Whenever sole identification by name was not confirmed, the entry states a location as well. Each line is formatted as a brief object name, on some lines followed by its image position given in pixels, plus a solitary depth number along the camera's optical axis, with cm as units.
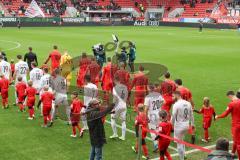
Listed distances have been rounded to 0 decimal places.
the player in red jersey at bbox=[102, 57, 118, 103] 1642
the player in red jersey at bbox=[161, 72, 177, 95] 1338
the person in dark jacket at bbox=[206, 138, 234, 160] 746
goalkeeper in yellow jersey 2066
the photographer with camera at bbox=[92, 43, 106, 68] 2308
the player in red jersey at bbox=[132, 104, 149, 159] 1127
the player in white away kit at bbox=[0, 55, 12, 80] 1822
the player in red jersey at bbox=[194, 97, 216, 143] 1271
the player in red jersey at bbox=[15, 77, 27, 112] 1619
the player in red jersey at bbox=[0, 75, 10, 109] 1669
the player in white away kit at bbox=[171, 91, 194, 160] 1103
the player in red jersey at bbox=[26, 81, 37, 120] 1521
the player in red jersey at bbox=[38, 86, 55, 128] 1402
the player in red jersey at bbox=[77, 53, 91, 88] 1803
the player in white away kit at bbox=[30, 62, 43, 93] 1686
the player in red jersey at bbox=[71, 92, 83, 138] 1319
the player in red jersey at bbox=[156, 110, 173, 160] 1042
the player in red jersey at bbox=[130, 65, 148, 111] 1486
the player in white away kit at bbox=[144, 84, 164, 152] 1257
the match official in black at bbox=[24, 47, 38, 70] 2200
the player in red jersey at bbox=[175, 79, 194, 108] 1252
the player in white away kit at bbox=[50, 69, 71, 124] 1501
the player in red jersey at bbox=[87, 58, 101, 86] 1734
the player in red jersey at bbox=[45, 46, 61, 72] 2119
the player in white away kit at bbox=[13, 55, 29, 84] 1786
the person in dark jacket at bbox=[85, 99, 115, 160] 1023
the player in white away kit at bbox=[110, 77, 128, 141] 1321
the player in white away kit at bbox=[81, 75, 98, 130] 1383
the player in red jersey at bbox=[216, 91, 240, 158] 1088
